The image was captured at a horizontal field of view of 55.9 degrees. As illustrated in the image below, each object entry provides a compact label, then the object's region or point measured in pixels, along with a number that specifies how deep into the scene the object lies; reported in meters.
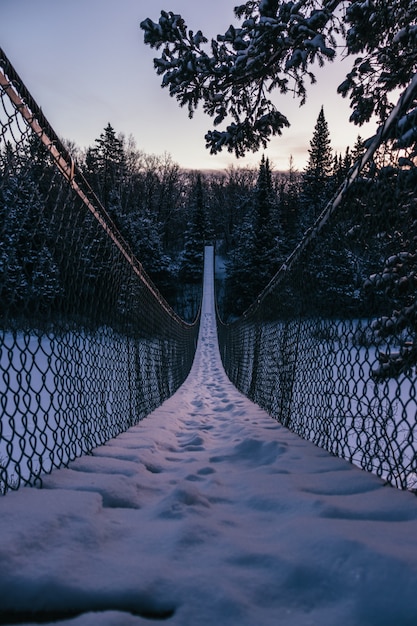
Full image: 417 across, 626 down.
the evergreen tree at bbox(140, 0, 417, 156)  2.88
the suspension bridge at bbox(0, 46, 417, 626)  0.86
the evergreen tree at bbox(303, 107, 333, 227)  34.02
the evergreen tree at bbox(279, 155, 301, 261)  30.82
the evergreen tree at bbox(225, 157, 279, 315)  27.08
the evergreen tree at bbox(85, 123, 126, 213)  31.24
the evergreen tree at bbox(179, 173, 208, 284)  34.47
